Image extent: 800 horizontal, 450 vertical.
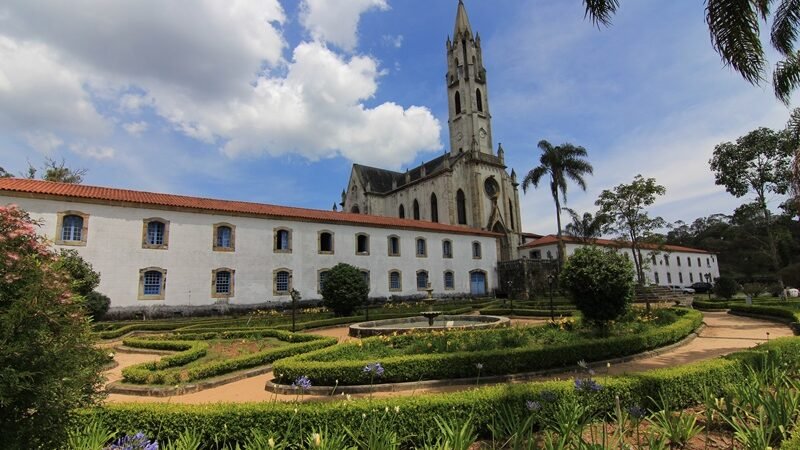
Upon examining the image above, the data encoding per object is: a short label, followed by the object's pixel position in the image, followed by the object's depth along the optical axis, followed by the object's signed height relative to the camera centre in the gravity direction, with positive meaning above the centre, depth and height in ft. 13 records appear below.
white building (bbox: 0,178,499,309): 70.79 +9.10
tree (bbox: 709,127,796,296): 76.33 +20.07
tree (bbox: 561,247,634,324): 41.27 -0.70
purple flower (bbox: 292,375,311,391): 15.75 -3.58
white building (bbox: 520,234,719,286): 153.99 +5.33
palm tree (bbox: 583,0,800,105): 30.42 +17.89
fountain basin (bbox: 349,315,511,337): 47.80 -5.44
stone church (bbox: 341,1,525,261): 151.84 +40.26
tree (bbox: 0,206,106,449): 10.63 -1.33
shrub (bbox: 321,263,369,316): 71.08 -0.68
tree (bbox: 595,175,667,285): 89.76 +15.27
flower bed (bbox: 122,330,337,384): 28.63 -5.51
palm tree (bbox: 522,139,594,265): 125.39 +33.75
